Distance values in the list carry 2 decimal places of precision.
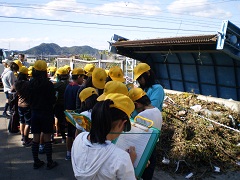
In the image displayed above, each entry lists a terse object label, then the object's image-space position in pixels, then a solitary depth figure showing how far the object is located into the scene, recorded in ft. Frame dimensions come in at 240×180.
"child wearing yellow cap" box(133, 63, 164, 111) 11.37
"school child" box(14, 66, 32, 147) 17.54
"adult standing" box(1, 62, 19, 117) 23.04
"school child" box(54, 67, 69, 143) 17.85
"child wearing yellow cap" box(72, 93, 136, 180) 5.00
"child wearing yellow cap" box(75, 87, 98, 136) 9.56
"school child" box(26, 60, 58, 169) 14.49
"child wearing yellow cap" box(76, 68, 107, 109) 12.26
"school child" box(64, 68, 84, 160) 15.44
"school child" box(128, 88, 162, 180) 9.11
